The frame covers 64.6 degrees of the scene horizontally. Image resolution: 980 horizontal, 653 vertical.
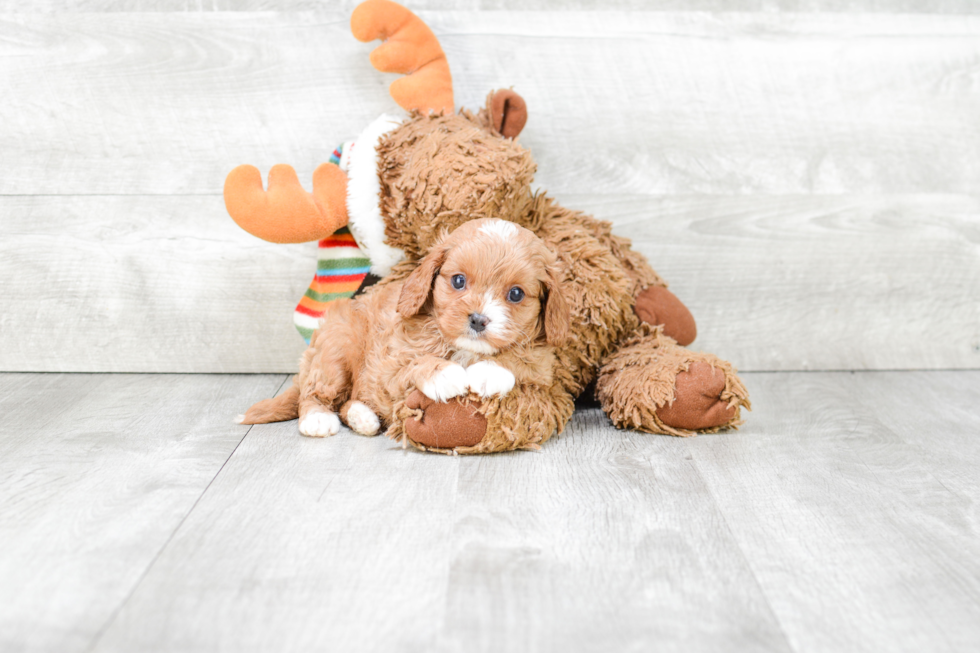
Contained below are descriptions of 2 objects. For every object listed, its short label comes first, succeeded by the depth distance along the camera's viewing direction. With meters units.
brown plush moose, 1.08
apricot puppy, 0.98
